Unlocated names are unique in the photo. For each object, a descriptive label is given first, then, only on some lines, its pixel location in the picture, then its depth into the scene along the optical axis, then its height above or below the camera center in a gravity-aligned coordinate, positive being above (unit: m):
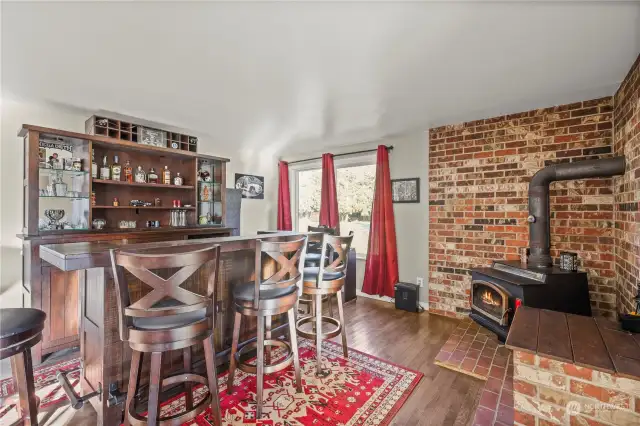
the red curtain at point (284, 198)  5.23 +0.32
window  4.44 +0.33
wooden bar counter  1.42 -0.57
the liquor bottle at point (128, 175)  3.39 +0.50
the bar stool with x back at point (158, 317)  1.25 -0.49
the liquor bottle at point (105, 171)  3.18 +0.52
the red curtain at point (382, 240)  3.93 -0.36
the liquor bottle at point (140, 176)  3.46 +0.50
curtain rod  4.04 +0.95
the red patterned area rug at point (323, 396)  1.74 -1.22
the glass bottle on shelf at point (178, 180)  3.79 +0.48
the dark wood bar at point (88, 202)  2.52 +0.18
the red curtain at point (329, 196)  4.55 +0.30
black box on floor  3.62 -1.05
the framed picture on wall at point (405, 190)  3.81 +0.32
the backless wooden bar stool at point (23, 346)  1.30 -0.59
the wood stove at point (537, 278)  2.30 -0.56
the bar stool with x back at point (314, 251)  2.36 -0.40
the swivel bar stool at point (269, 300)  1.71 -0.52
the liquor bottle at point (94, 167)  3.03 +0.55
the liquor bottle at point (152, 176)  3.62 +0.52
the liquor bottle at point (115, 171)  3.27 +0.53
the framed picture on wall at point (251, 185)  4.91 +0.54
